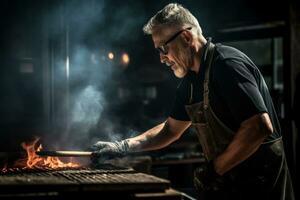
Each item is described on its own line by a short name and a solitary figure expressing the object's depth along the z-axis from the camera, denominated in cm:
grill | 346
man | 378
